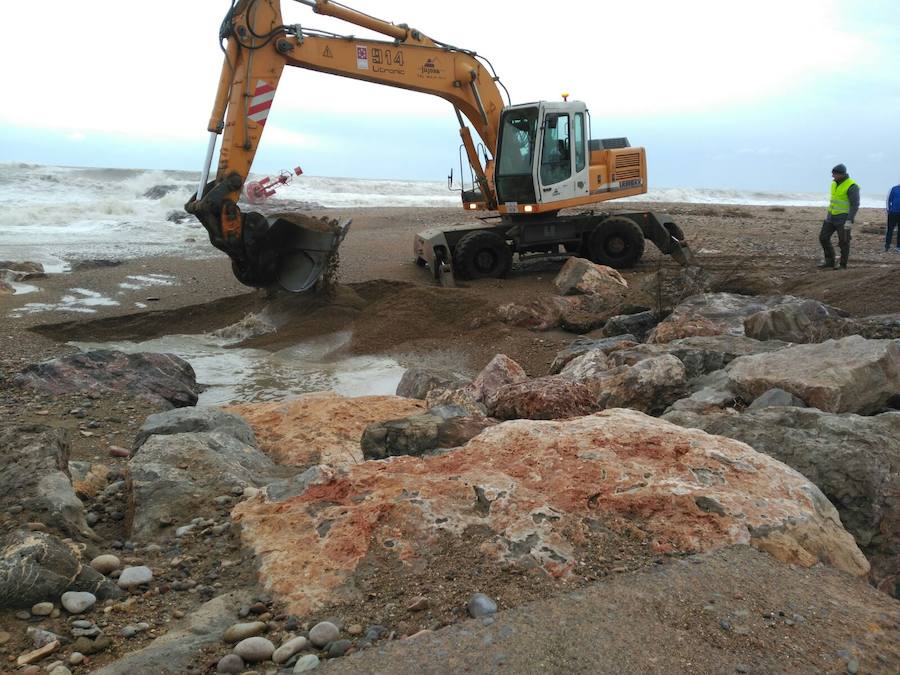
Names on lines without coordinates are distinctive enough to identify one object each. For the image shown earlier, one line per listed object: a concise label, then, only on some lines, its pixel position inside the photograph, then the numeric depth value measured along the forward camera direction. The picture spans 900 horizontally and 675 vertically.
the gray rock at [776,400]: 4.38
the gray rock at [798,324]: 6.34
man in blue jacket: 12.64
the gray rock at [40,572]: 2.35
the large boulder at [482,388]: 5.31
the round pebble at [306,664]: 2.07
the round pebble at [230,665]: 2.08
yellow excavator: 9.18
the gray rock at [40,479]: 2.88
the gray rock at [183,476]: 3.13
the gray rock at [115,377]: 5.85
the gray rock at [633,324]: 7.98
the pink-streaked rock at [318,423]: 4.34
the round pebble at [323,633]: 2.18
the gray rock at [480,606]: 2.28
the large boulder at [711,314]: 6.97
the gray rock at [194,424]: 4.24
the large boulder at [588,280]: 10.06
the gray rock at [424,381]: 6.03
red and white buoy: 29.55
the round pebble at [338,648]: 2.12
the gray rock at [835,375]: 4.41
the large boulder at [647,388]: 5.18
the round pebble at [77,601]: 2.37
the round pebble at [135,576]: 2.57
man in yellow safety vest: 10.80
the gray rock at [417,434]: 3.84
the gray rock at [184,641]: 2.06
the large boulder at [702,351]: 5.71
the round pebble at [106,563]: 2.64
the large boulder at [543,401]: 4.69
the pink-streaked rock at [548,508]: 2.61
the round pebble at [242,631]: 2.21
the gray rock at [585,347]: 6.73
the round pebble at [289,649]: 2.12
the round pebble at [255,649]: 2.12
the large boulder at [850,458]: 3.10
